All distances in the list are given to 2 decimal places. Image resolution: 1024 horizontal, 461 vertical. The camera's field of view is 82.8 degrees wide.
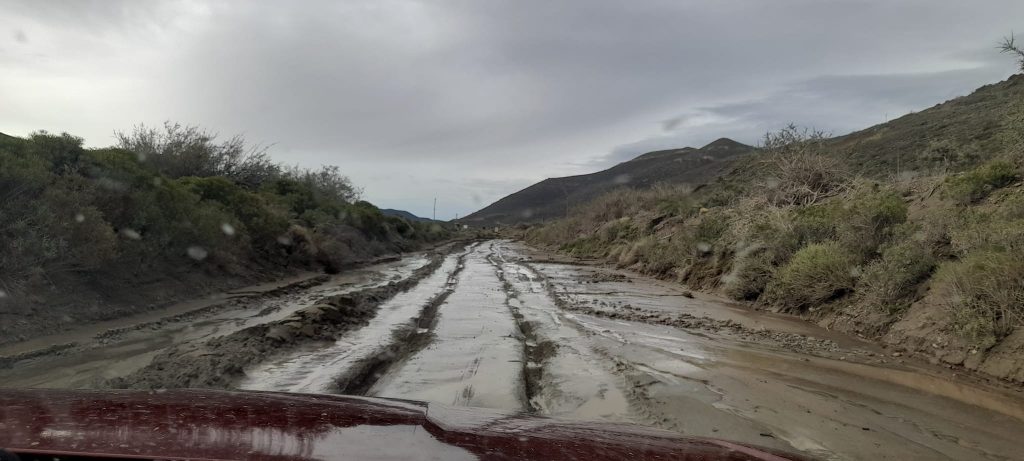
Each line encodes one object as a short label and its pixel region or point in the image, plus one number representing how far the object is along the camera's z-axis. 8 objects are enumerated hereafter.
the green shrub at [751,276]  12.76
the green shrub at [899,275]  8.65
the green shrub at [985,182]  10.25
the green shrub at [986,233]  7.22
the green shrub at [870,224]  10.55
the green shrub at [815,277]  10.29
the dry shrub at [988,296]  6.58
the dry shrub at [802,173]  17.38
